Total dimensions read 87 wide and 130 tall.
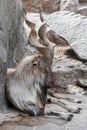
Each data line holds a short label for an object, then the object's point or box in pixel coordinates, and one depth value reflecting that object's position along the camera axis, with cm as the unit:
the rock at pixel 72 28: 1030
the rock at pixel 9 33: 584
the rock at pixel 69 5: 1294
